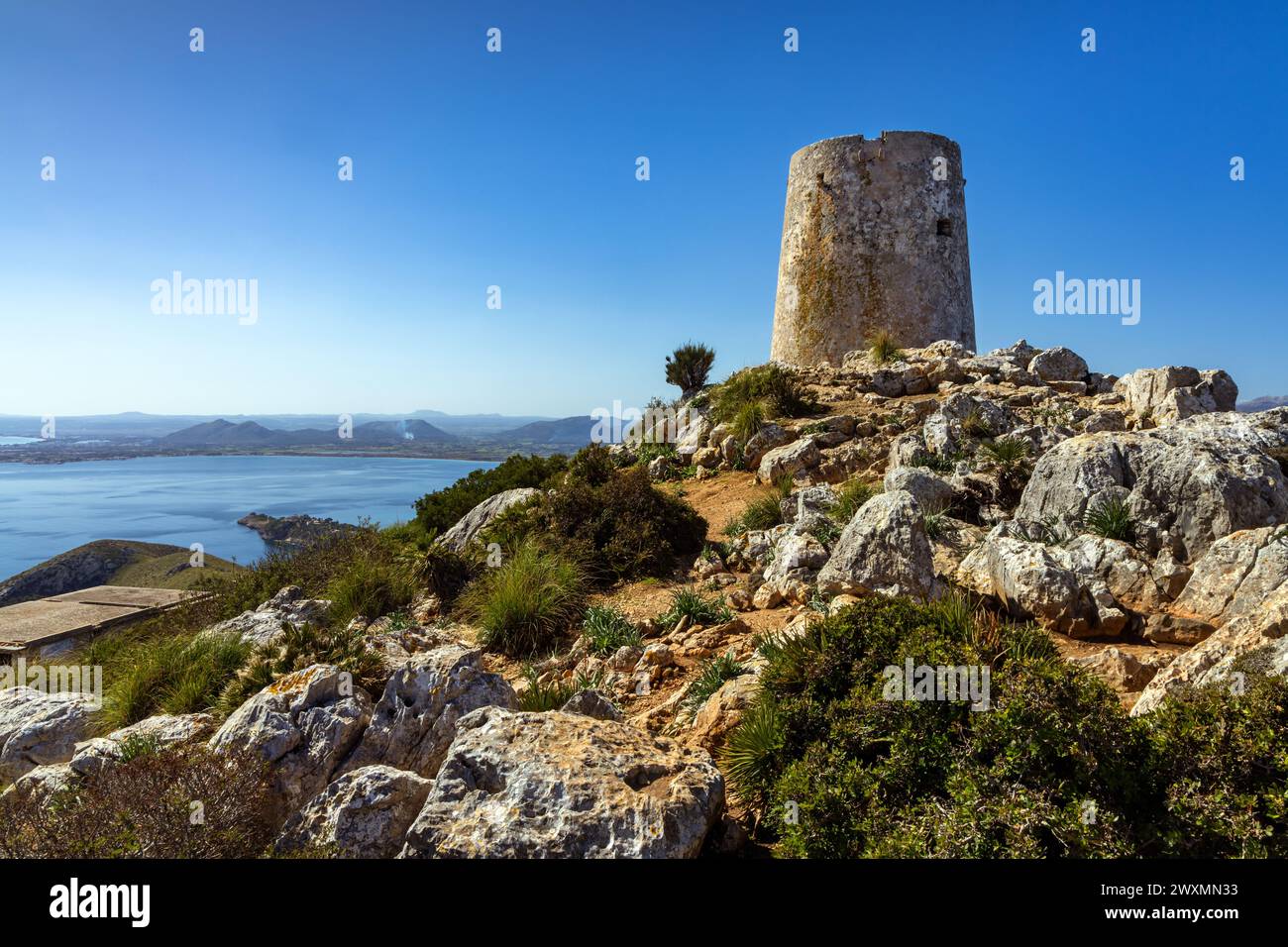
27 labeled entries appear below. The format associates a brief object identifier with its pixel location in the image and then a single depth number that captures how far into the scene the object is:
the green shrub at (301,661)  5.26
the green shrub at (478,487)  13.80
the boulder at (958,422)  10.34
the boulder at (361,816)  3.28
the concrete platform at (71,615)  9.86
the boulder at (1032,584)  5.58
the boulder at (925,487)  8.15
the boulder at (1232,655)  3.60
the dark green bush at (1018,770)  2.79
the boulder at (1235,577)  5.15
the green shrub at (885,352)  17.30
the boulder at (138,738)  4.18
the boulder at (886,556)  6.04
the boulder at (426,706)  4.30
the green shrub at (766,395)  14.35
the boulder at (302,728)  4.06
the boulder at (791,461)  11.61
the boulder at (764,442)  13.05
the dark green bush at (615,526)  9.12
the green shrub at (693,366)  20.06
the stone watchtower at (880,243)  18.27
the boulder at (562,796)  2.86
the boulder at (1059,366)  14.95
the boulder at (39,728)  5.34
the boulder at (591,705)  4.33
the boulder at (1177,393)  10.22
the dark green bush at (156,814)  3.02
